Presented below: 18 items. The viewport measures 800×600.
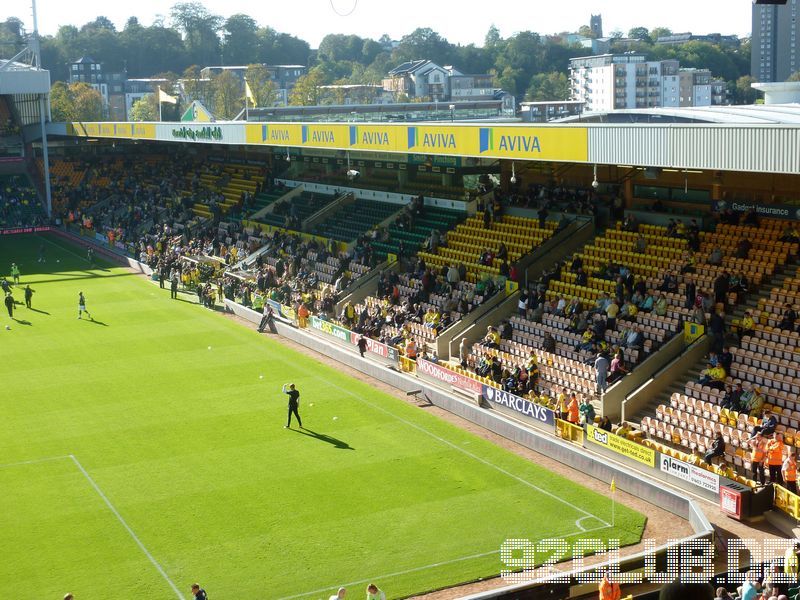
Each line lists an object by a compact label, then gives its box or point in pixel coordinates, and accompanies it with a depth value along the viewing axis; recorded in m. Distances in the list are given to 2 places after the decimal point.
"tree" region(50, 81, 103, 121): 110.50
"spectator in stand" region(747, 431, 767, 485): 20.19
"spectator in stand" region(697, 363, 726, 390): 23.41
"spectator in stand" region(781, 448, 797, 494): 19.47
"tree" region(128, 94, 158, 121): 128.75
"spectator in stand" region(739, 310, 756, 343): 24.41
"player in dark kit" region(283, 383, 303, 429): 24.92
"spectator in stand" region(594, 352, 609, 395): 25.11
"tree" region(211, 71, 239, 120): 125.12
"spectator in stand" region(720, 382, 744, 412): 22.27
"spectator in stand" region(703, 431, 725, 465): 20.92
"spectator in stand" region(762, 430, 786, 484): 19.97
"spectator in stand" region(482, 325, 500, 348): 29.80
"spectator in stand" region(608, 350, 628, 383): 25.19
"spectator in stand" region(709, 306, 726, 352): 24.38
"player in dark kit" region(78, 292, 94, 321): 39.34
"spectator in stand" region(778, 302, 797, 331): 23.67
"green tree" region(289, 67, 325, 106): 118.94
